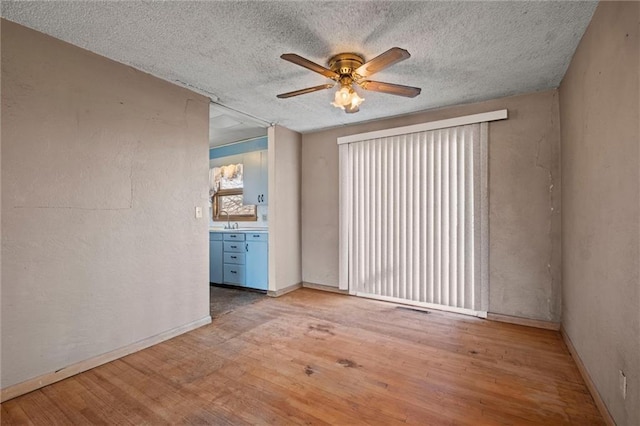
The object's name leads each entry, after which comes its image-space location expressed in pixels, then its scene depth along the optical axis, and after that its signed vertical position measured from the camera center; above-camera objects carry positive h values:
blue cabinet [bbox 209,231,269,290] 4.15 -0.69
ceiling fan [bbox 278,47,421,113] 2.11 +1.03
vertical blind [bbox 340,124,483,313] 3.24 -0.05
